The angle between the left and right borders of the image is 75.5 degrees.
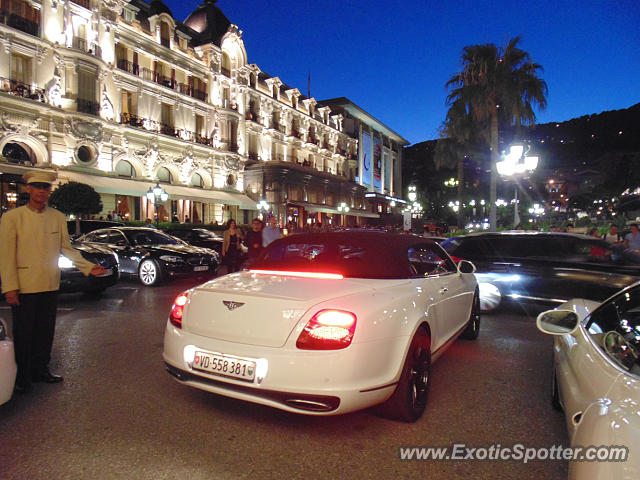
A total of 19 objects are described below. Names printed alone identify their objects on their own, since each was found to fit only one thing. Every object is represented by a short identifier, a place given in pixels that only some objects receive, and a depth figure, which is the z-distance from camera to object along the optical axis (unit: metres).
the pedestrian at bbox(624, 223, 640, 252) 9.33
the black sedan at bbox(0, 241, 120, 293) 7.64
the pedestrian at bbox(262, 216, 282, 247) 9.01
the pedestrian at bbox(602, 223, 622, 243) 11.80
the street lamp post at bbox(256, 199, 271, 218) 34.22
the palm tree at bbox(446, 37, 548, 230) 18.55
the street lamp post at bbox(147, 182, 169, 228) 22.45
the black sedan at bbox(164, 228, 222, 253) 16.12
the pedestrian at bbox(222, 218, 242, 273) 9.56
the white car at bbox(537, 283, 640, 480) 1.35
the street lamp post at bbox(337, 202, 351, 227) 48.22
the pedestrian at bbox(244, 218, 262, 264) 9.06
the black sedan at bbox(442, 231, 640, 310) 6.27
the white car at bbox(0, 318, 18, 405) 2.86
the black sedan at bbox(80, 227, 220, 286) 10.02
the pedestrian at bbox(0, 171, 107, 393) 3.42
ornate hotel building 21.75
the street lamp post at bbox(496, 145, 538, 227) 15.63
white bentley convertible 2.59
